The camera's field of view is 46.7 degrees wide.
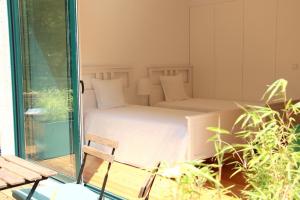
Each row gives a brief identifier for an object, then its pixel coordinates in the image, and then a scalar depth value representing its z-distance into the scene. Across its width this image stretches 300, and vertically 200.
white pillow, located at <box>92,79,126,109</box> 4.87
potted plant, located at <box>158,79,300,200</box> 0.92
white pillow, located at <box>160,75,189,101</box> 5.79
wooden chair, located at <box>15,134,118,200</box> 2.07
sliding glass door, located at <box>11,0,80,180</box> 3.21
